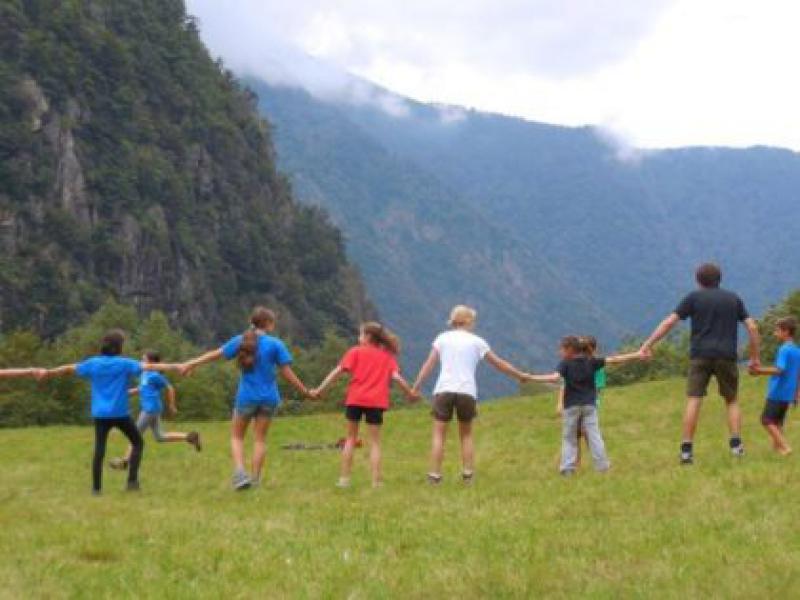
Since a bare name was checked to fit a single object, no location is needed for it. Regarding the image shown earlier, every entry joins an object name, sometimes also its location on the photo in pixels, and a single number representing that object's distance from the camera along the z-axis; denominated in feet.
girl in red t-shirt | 50.29
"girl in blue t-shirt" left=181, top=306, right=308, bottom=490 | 49.24
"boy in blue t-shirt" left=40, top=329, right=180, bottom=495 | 50.65
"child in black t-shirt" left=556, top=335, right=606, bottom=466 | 53.31
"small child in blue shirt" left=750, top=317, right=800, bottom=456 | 53.26
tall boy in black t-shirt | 49.55
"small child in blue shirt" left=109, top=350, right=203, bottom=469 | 69.72
